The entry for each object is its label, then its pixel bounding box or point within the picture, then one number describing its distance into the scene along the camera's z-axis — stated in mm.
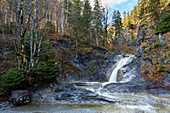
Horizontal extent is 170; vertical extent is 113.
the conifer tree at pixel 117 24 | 31828
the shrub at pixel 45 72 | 7477
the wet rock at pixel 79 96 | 7149
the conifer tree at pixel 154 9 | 17312
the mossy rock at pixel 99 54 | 21062
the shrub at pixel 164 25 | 13523
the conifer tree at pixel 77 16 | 23330
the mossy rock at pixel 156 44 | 13839
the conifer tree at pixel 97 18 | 27141
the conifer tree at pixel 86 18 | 26062
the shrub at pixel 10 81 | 6215
